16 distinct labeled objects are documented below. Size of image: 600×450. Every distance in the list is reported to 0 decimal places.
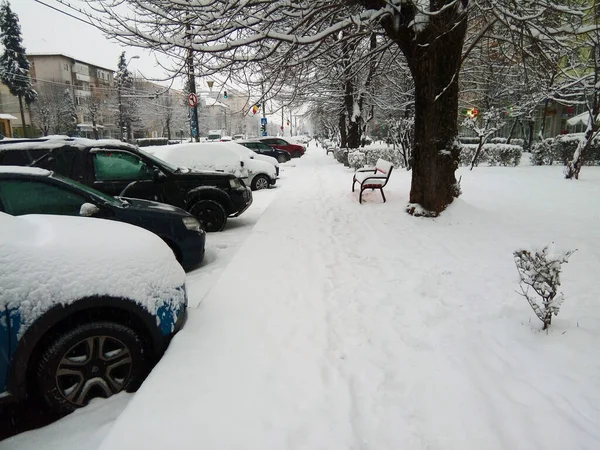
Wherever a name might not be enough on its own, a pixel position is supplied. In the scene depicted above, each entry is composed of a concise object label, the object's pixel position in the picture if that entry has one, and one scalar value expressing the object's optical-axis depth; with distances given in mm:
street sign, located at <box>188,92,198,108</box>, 14148
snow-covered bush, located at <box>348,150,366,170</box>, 16438
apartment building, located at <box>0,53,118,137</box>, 46500
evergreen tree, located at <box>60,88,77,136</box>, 43531
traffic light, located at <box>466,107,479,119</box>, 22462
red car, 30219
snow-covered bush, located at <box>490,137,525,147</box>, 27328
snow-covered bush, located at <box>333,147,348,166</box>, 21244
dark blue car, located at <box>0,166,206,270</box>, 3967
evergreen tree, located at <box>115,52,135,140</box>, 43422
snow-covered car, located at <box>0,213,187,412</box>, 2287
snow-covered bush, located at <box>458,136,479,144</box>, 31875
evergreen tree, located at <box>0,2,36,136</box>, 40000
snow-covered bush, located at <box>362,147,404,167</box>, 17283
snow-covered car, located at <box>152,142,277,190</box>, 10930
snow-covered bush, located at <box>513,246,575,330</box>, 3121
